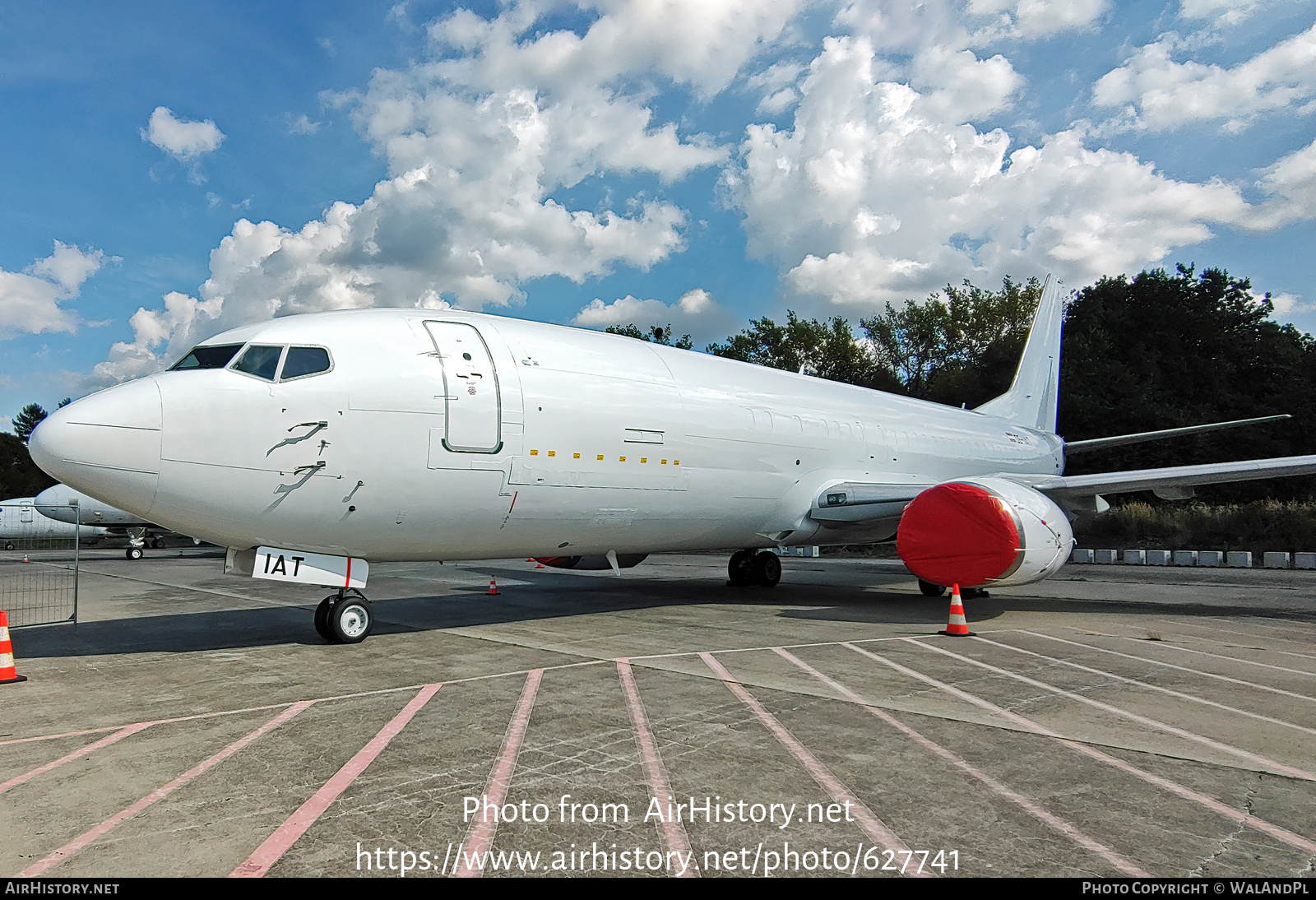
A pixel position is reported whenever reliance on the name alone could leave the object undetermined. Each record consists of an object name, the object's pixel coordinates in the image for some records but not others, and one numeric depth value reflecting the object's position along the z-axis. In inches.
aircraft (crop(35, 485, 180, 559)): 1208.8
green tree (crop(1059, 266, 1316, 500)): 1407.5
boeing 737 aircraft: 282.7
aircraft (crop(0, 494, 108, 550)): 1469.0
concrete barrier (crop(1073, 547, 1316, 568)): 869.8
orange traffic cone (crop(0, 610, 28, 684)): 269.7
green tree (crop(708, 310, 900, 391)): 2283.5
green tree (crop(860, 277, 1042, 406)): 2092.8
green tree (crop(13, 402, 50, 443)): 3464.6
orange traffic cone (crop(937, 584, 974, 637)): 351.6
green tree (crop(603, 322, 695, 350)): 2290.1
